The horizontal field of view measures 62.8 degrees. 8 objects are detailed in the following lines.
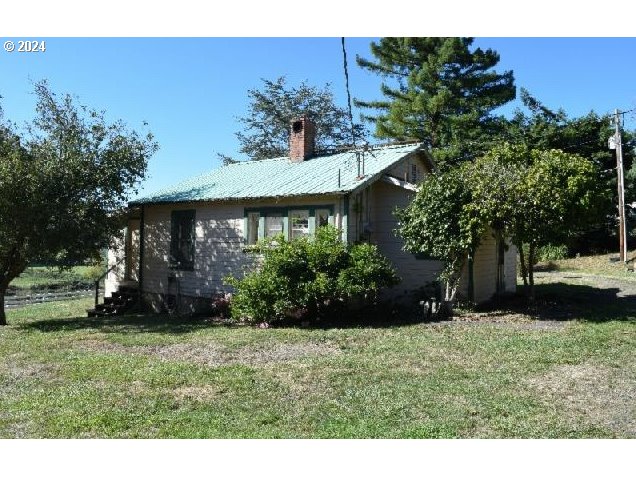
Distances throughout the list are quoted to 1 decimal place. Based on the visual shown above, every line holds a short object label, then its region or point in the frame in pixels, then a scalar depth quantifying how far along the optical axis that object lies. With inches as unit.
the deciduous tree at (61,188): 526.0
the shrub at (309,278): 484.4
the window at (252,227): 616.1
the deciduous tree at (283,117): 1619.1
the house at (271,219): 565.9
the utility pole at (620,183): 995.3
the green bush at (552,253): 1151.0
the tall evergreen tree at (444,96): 1174.3
